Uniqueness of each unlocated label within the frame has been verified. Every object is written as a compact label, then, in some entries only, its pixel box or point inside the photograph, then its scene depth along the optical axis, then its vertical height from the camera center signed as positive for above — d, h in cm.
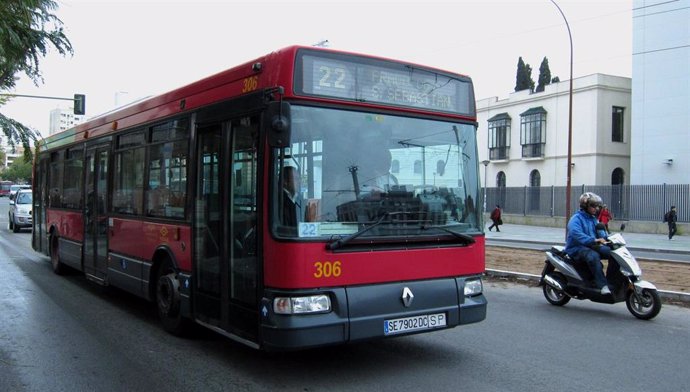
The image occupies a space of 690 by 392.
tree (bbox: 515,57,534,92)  5550 +1175
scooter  759 -122
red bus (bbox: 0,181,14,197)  9000 +46
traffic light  2558 +393
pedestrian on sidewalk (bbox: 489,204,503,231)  2992 -111
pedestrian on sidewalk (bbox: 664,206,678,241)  2605 -110
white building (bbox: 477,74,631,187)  3925 +471
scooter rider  787 -62
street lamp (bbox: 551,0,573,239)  2396 +343
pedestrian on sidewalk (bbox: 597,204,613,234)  2016 -71
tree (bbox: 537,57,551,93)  5375 +1167
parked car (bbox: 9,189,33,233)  2411 -84
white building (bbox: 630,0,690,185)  3216 +615
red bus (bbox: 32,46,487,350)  475 -8
